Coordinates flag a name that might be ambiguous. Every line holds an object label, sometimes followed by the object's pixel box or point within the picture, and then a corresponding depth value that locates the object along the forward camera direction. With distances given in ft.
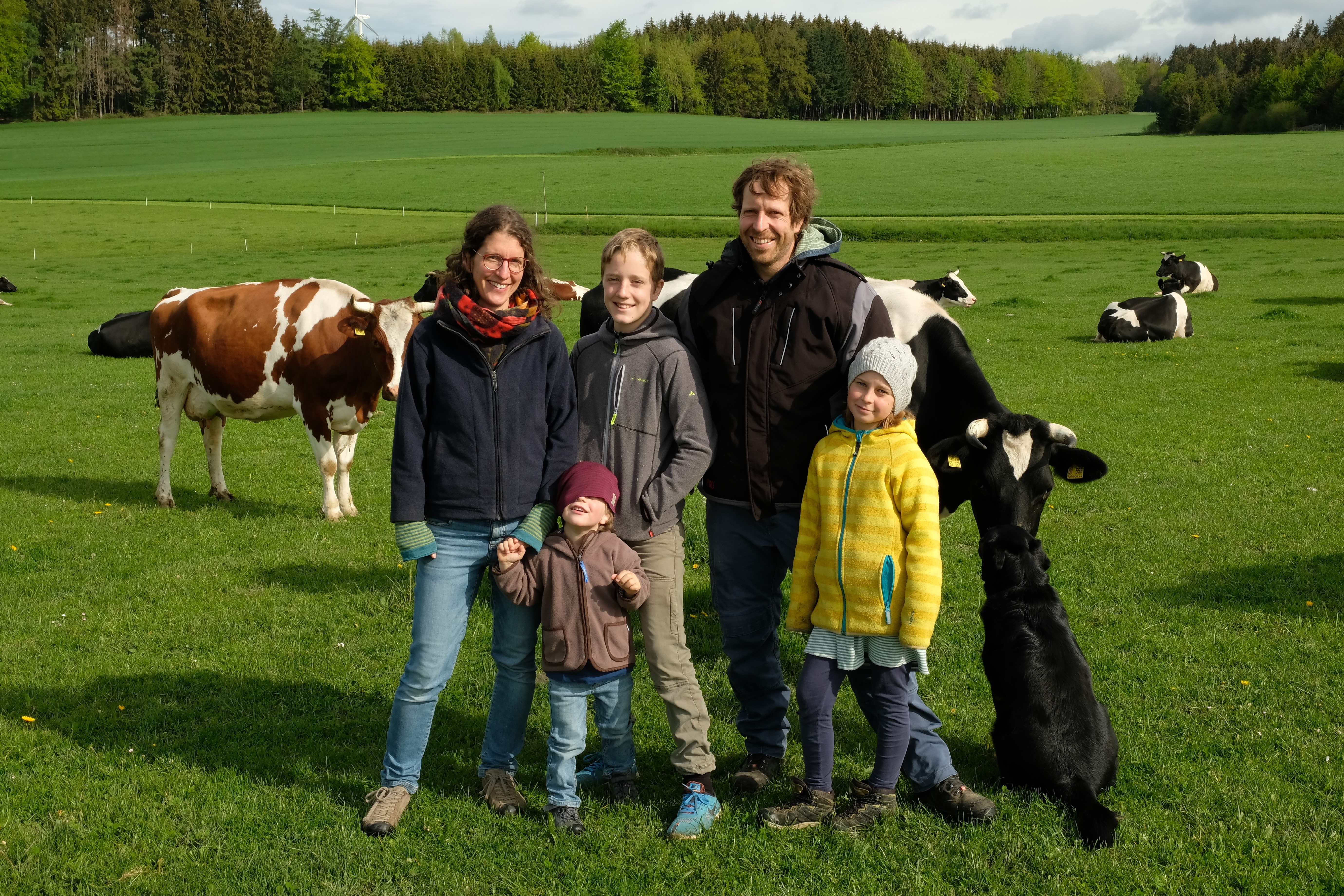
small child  14.49
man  14.88
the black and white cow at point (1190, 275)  83.61
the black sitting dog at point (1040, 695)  14.87
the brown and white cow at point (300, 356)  32.94
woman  14.57
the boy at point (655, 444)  14.90
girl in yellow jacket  13.89
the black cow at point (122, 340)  65.05
